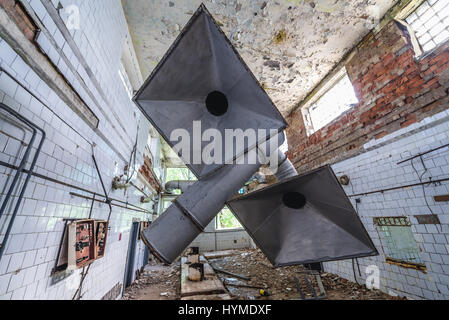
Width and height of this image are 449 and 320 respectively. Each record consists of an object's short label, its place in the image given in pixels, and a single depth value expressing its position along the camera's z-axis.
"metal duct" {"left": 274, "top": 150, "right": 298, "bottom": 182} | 2.29
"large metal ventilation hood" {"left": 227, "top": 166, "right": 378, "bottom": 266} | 1.68
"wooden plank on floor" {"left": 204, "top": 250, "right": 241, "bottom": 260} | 8.69
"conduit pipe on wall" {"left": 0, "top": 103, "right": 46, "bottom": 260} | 1.31
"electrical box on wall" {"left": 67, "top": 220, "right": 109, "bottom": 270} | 2.06
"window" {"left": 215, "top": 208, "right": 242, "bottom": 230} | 11.04
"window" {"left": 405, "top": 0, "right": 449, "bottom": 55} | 2.96
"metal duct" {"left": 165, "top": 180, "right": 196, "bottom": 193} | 10.01
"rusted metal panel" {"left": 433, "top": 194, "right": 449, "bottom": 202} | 2.72
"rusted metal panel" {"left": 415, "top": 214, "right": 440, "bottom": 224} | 2.84
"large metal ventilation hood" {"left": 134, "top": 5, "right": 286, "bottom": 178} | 1.40
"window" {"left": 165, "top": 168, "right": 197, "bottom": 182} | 13.69
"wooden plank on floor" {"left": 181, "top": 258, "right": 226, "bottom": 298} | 4.09
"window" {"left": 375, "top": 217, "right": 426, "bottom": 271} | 3.11
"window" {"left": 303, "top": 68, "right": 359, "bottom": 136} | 4.73
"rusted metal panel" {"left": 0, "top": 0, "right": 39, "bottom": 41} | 1.35
